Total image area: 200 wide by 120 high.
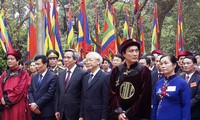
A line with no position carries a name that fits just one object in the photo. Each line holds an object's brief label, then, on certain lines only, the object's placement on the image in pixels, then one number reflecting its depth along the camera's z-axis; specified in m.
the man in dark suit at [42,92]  6.69
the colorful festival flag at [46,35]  10.47
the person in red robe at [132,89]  5.02
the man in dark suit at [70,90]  6.32
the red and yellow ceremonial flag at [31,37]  10.30
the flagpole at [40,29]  10.04
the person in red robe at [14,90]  6.88
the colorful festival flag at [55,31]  10.70
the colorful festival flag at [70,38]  11.26
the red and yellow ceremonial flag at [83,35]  10.16
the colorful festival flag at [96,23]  12.84
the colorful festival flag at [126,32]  12.32
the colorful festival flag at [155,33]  11.57
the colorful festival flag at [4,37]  9.95
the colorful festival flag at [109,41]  9.99
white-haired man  5.98
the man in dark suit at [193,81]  5.83
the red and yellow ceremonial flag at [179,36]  11.02
